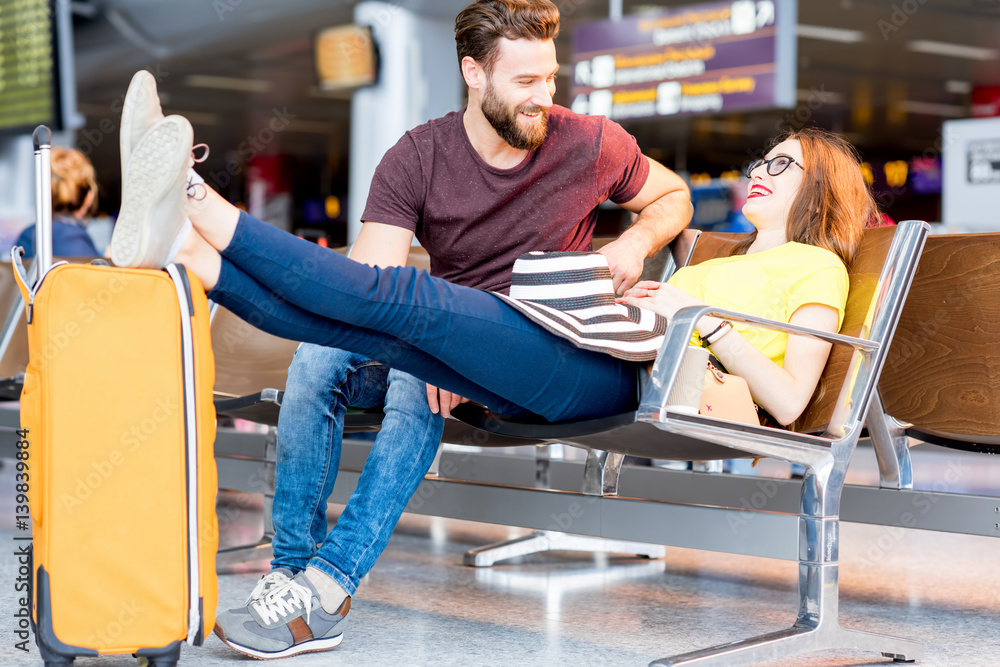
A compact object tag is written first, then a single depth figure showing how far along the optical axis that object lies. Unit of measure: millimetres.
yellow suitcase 1441
